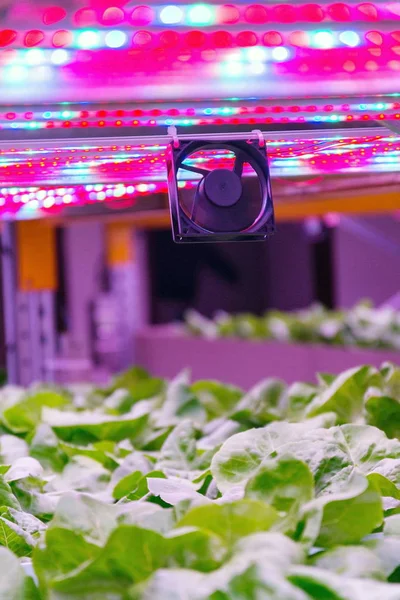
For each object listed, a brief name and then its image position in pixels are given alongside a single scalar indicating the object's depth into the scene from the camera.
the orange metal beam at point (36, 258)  3.48
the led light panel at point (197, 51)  1.31
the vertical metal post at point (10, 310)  3.58
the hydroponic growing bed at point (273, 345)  4.16
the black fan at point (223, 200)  1.46
